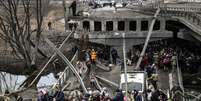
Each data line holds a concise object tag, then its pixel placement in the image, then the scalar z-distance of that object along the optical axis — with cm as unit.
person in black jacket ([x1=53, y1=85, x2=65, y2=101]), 2184
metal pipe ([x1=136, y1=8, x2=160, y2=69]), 3272
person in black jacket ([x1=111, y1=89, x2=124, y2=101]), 2092
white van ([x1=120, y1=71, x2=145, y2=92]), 2436
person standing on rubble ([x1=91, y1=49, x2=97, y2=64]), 3366
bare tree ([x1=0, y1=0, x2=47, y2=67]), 4494
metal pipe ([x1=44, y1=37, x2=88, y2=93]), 2652
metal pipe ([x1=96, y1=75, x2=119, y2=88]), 2808
